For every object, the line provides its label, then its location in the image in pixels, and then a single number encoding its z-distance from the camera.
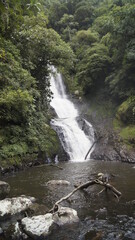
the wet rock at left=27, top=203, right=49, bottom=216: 5.81
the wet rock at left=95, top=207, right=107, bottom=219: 5.66
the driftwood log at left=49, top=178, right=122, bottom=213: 6.59
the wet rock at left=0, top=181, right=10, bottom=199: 7.47
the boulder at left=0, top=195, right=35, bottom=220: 5.88
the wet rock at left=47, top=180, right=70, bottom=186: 8.97
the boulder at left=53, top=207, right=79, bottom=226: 5.35
